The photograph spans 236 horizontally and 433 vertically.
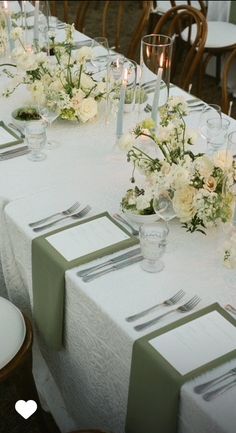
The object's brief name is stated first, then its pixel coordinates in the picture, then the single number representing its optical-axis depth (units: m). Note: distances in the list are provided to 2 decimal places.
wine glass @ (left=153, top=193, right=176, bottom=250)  1.86
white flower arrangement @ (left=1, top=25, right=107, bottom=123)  2.45
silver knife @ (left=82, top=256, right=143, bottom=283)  1.80
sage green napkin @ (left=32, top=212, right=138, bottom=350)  1.85
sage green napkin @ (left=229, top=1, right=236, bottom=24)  4.48
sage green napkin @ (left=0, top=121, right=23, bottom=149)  2.40
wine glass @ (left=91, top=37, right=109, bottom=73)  3.02
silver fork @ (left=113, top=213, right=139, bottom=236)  1.96
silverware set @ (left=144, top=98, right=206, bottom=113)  2.72
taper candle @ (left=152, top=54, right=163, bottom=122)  2.40
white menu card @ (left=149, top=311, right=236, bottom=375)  1.55
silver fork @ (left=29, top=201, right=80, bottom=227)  2.00
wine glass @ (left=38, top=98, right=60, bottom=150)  2.41
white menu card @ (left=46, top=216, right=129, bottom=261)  1.88
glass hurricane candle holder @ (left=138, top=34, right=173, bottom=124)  2.46
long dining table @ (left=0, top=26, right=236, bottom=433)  1.69
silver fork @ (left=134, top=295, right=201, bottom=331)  1.65
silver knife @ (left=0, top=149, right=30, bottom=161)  2.33
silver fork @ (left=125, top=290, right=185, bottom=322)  1.67
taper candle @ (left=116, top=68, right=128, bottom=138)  2.29
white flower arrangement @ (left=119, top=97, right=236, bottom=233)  1.81
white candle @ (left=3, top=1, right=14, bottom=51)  3.12
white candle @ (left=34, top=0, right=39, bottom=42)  3.08
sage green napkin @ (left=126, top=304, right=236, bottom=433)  1.52
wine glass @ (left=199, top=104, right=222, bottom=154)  2.39
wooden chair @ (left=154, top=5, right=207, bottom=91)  3.29
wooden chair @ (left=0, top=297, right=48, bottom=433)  1.86
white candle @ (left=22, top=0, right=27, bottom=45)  3.33
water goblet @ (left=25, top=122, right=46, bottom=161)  2.32
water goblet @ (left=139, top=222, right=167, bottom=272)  1.79
